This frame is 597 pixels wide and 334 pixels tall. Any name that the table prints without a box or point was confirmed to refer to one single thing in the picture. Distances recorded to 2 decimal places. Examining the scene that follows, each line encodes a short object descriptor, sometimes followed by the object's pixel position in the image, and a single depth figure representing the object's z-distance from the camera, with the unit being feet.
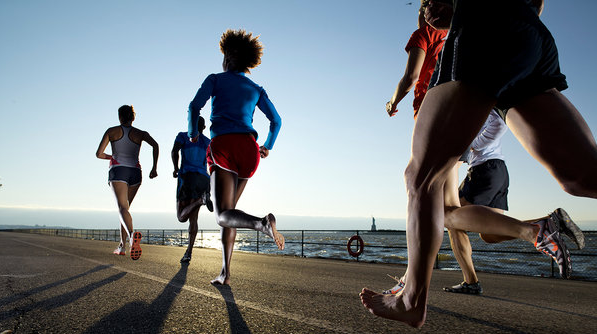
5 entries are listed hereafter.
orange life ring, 26.86
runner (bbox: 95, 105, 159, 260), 18.56
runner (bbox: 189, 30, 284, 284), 10.78
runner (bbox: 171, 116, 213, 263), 18.12
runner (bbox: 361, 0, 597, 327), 4.65
